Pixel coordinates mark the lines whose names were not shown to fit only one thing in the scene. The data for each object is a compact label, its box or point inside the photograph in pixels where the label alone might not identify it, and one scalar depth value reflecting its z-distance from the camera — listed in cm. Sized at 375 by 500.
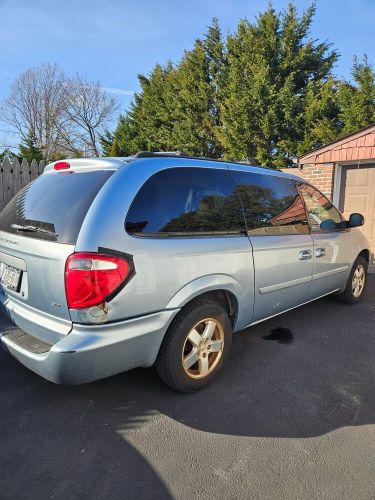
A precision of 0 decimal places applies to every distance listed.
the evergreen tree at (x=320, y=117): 1109
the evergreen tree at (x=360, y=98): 1010
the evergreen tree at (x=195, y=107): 1448
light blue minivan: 218
